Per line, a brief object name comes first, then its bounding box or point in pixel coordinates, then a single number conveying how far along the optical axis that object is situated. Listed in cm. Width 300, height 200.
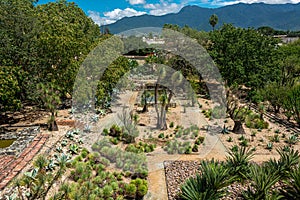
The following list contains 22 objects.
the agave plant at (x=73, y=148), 1020
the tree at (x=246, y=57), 1702
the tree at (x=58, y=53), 1335
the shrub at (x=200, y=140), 1165
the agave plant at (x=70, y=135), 1141
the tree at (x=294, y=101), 1426
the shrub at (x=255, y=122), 1366
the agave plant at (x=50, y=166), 872
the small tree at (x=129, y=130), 1170
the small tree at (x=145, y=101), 1586
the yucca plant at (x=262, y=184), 673
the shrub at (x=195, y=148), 1077
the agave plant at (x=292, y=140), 1163
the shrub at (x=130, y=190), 757
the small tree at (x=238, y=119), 1269
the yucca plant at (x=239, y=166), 813
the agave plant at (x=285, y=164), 791
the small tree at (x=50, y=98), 1173
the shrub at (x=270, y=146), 1103
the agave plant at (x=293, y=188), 700
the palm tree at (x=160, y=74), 1445
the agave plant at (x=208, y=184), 675
